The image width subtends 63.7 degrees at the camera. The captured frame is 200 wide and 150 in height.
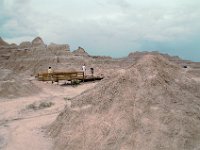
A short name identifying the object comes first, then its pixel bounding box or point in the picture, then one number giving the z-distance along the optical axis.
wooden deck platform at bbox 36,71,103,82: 12.82
